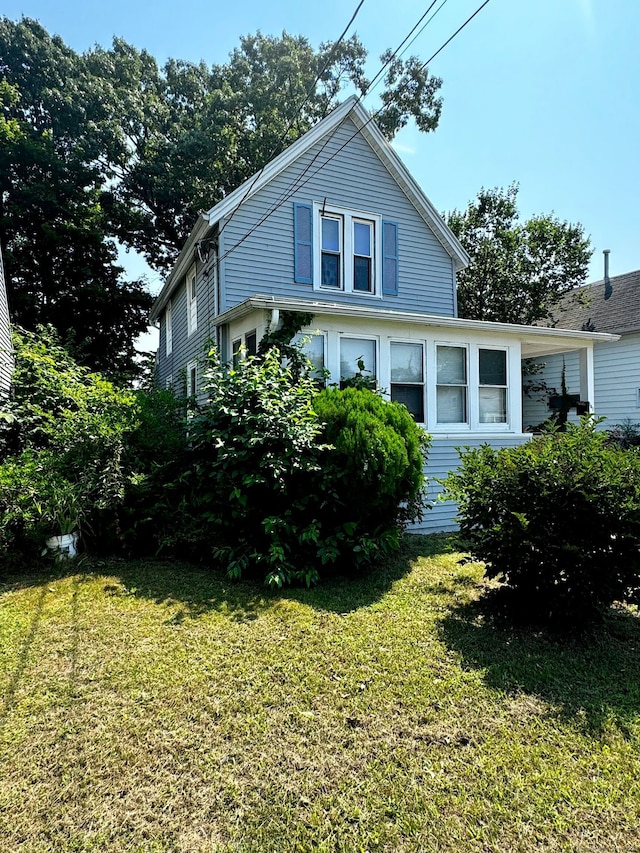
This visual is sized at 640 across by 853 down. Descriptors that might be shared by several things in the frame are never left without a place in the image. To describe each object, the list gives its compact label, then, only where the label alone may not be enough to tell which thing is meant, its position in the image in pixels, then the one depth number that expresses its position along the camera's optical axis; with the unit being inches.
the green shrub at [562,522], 137.5
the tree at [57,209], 666.2
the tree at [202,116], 741.3
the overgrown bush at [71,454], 209.3
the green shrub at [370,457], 202.2
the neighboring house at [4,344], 310.8
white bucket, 215.9
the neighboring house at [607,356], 526.0
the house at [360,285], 296.7
